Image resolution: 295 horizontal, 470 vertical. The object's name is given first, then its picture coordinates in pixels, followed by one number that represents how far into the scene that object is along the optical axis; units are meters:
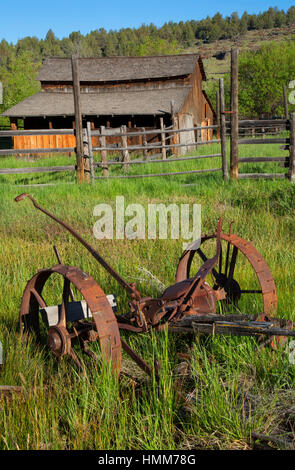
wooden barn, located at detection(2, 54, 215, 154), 21.47
